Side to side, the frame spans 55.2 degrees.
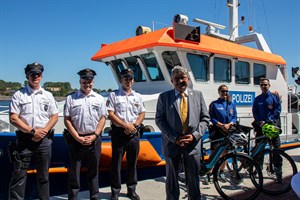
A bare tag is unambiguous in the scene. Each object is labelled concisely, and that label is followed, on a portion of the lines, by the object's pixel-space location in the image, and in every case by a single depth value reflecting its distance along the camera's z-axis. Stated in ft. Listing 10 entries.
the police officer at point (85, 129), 11.43
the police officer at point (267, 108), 15.66
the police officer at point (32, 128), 10.57
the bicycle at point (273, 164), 14.21
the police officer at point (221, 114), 14.80
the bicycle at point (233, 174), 13.05
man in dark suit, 10.44
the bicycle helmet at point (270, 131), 14.15
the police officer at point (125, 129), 12.54
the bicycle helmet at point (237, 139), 13.47
